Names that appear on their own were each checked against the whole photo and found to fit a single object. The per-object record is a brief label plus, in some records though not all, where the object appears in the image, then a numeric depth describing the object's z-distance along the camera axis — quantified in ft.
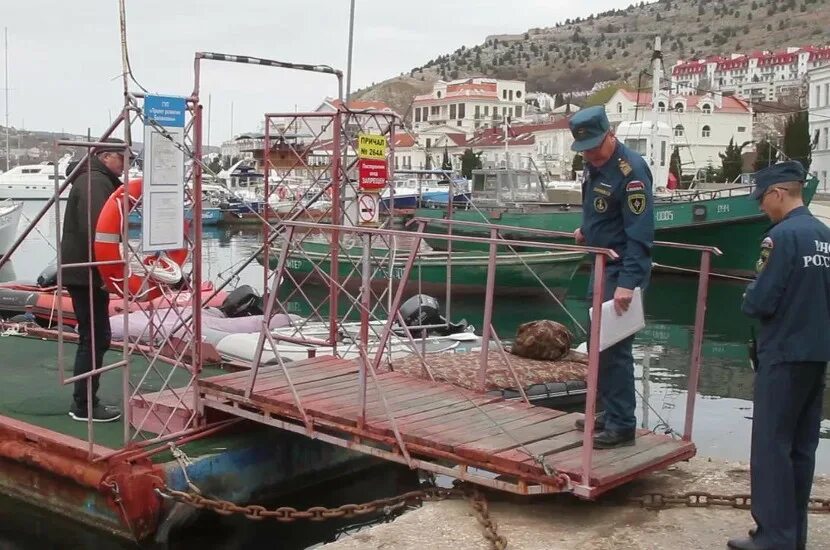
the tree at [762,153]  170.49
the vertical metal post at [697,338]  17.69
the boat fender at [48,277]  47.97
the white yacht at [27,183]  179.11
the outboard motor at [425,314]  37.91
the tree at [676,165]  132.98
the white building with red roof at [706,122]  233.96
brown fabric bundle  33.06
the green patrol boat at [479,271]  65.41
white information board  19.16
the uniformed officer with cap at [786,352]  12.96
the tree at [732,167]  167.23
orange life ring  20.21
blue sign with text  19.07
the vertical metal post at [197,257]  20.10
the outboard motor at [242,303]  41.57
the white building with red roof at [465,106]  417.12
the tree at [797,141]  167.73
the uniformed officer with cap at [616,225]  15.89
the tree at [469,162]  224.74
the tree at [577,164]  208.33
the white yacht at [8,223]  95.40
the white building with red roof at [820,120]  204.85
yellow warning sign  28.50
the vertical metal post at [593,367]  15.03
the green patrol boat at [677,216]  81.15
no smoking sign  30.89
